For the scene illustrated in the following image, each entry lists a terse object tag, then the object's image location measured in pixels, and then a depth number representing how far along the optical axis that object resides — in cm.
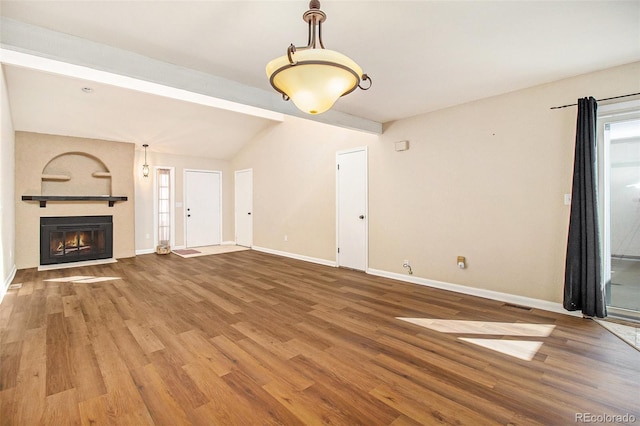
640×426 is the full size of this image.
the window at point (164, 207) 744
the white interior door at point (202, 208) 796
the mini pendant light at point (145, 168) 710
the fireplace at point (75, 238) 567
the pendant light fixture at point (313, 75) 142
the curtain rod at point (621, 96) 281
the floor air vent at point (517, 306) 333
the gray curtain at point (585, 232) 292
